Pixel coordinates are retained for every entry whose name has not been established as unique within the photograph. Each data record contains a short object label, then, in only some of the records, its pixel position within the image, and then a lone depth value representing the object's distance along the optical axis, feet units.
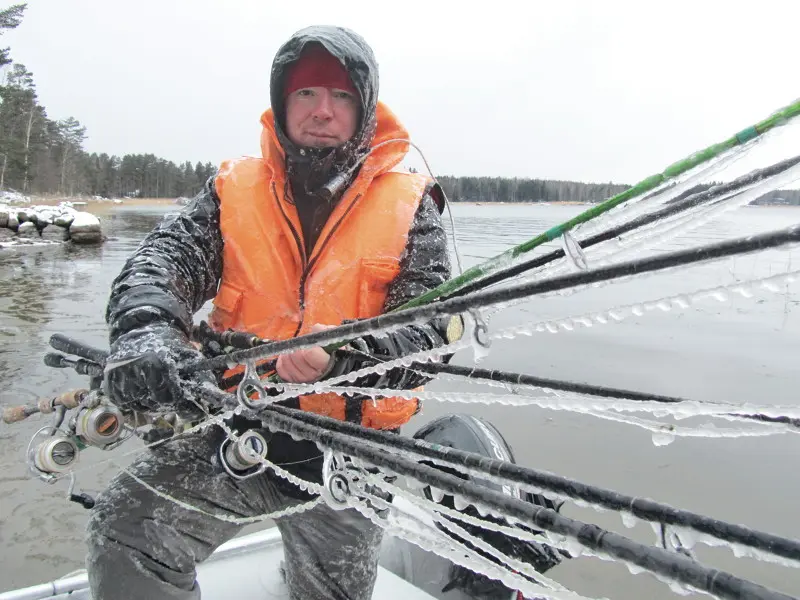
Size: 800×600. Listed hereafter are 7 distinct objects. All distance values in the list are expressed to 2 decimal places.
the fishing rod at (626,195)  3.37
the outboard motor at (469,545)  8.12
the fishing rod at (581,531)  2.52
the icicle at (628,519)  3.08
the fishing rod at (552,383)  5.13
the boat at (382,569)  8.79
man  6.35
